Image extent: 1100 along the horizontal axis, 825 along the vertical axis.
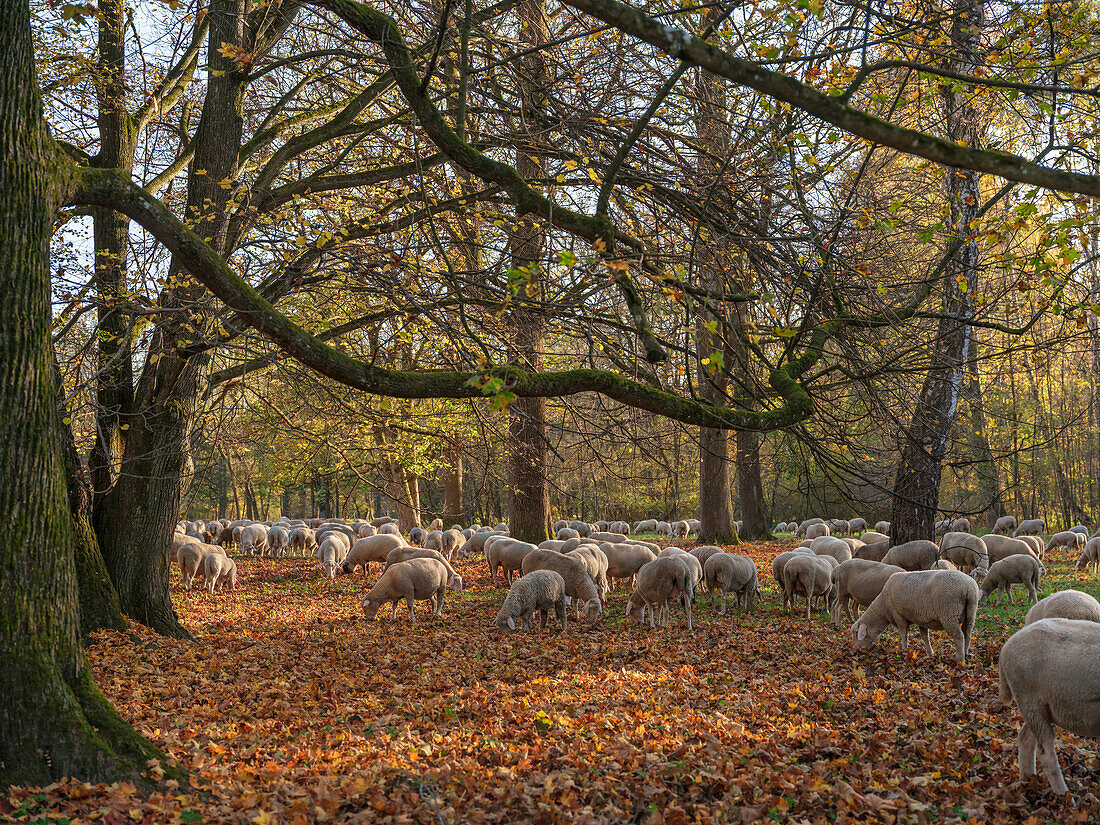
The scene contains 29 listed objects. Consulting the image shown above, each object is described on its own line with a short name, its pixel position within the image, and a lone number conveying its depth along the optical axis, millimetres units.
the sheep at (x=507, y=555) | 17812
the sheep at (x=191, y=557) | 18234
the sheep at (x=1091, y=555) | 18562
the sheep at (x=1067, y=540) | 24562
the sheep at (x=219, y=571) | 18078
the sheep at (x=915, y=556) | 14305
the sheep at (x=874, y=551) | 16094
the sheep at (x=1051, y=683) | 5484
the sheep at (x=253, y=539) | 28141
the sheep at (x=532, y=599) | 12445
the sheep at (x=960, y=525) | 25280
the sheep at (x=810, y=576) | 13650
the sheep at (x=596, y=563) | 15844
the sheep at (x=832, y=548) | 16078
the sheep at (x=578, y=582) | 13719
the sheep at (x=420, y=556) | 15641
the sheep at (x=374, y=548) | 20141
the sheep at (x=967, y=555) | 16109
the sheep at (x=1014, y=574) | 14375
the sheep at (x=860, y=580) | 12234
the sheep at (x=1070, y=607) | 8047
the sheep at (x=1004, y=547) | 16812
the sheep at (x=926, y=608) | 9469
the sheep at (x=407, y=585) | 13680
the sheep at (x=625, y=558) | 17234
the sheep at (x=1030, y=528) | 26875
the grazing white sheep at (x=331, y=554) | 20828
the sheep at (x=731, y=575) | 14477
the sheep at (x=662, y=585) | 12992
